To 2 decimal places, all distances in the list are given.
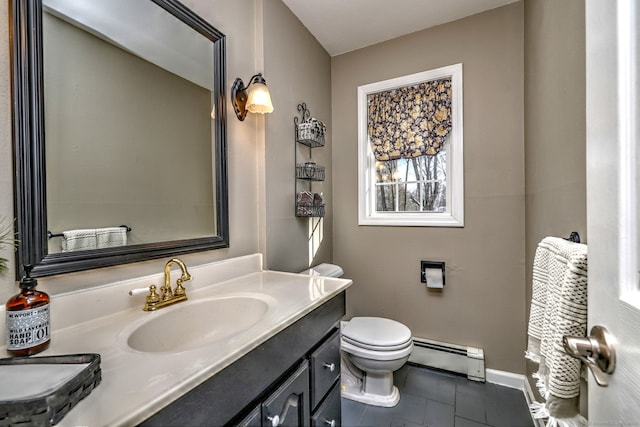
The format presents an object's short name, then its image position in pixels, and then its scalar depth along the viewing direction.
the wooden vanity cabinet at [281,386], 0.59
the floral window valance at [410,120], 2.03
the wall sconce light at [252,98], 1.38
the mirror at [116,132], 0.76
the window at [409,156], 2.00
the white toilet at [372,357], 1.60
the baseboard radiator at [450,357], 1.89
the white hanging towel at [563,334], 0.71
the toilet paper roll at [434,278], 2.00
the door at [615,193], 0.42
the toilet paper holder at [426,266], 2.03
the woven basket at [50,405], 0.40
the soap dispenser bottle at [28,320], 0.63
